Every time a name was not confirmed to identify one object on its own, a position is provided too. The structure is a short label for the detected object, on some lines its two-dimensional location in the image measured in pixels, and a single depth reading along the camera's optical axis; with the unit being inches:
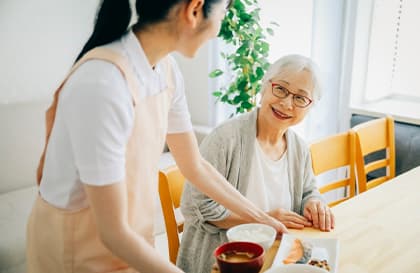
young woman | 31.4
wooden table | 47.9
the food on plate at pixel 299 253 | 46.3
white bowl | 46.9
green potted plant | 104.4
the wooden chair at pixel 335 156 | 74.9
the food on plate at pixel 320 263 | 44.9
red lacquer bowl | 38.9
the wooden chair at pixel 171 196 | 59.7
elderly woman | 58.9
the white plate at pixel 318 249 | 46.4
